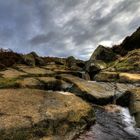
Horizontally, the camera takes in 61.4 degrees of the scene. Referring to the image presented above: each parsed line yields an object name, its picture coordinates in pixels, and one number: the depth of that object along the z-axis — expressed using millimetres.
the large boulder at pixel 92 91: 6892
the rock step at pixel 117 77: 9213
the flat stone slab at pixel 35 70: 9312
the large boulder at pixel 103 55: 14787
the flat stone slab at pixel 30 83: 7289
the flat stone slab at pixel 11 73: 8009
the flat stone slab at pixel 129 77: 9092
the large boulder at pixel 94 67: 12400
